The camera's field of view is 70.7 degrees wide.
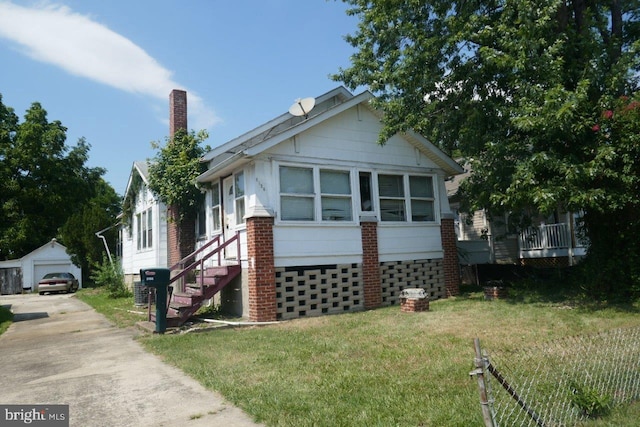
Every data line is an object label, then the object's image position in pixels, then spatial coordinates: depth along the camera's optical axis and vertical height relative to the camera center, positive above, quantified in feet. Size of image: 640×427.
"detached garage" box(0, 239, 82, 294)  110.93 -1.30
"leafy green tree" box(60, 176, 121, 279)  101.19 +5.59
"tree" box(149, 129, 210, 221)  46.44 +8.97
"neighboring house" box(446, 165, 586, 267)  55.01 -0.46
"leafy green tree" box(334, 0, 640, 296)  28.99 +11.32
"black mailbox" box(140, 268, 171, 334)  30.63 -2.17
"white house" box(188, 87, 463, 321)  34.55 +2.86
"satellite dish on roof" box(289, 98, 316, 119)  40.27 +12.98
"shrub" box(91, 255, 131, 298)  66.95 -3.26
